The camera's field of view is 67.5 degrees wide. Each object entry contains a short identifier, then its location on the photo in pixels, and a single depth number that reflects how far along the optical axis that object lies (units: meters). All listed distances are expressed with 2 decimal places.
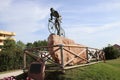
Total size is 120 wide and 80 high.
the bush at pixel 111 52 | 14.08
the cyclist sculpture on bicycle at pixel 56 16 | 6.20
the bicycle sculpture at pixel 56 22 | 6.22
